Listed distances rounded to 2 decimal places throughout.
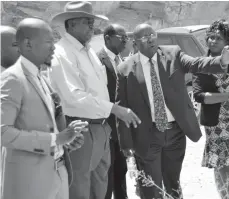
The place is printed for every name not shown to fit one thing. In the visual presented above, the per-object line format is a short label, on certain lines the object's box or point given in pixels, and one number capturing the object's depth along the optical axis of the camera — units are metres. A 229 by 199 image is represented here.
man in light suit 3.00
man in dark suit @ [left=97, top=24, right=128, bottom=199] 5.13
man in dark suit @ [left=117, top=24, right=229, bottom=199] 4.62
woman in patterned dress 4.68
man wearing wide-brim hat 4.11
